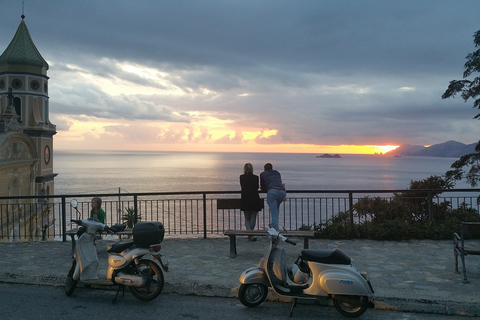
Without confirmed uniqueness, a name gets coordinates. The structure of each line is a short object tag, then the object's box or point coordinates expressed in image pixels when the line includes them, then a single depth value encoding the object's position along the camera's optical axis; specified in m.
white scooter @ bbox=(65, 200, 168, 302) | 5.76
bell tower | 65.56
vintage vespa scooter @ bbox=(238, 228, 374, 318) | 5.13
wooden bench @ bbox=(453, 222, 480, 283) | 6.42
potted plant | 20.85
